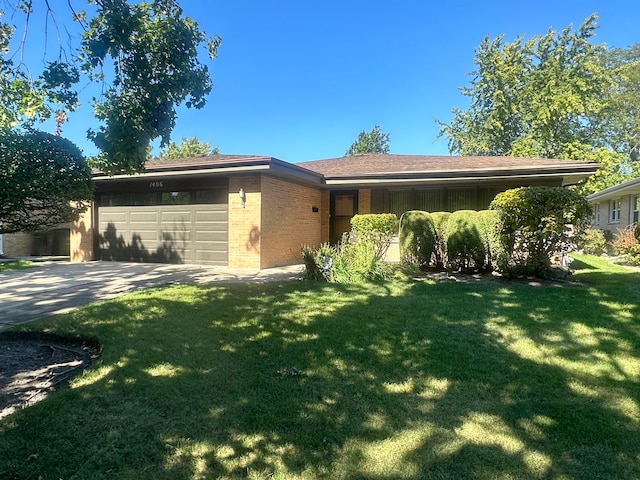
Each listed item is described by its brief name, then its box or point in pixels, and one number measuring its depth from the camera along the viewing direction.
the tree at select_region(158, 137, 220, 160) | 37.19
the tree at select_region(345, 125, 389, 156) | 48.94
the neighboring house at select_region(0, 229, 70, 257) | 16.09
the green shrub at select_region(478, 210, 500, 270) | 7.51
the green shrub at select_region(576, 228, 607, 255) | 15.27
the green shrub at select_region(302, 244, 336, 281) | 7.85
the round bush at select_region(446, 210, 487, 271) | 7.87
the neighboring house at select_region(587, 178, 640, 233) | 16.45
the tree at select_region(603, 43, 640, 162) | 28.94
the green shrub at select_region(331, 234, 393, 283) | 7.61
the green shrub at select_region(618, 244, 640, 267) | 10.84
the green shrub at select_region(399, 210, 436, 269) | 8.52
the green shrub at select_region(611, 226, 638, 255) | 11.62
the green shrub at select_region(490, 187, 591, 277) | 6.72
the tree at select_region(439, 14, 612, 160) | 25.28
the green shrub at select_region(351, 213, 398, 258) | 8.69
